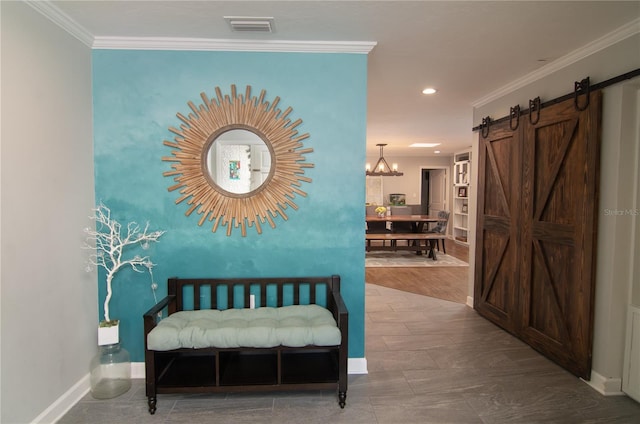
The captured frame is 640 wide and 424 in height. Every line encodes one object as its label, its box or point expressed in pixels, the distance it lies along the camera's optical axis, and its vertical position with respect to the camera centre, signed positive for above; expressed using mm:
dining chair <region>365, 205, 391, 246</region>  8320 -746
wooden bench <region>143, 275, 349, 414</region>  2268 -962
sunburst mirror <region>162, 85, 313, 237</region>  2688 +244
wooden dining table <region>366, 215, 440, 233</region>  7816 -530
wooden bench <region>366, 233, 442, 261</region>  7523 -918
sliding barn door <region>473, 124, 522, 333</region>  3537 -329
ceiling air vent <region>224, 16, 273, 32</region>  2271 +1072
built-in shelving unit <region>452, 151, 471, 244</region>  9789 +4
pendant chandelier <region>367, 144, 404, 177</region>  8802 +590
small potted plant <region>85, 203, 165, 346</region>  2568 -351
